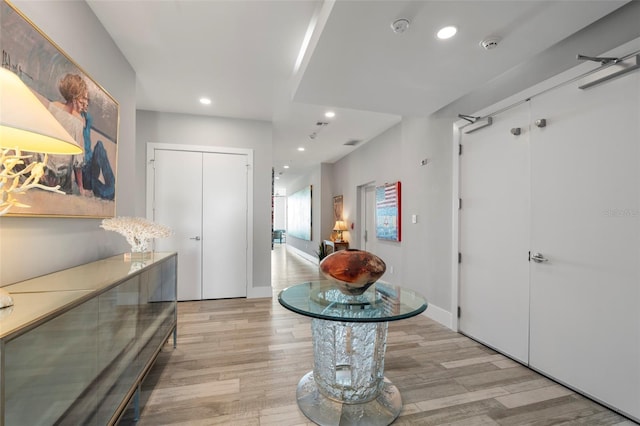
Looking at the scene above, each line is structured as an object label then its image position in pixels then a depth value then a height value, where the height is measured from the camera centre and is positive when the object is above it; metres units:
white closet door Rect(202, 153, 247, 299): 4.34 -0.18
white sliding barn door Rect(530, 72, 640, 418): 1.79 -0.17
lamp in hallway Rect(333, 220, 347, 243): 6.79 -0.31
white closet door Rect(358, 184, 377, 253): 5.96 -0.08
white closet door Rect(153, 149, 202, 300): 4.19 +0.08
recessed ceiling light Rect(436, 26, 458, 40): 1.94 +1.29
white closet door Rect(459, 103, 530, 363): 2.48 -0.19
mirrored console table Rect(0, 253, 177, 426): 0.90 -0.56
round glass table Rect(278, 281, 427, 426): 1.74 -0.98
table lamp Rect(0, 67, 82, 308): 0.83 +0.28
